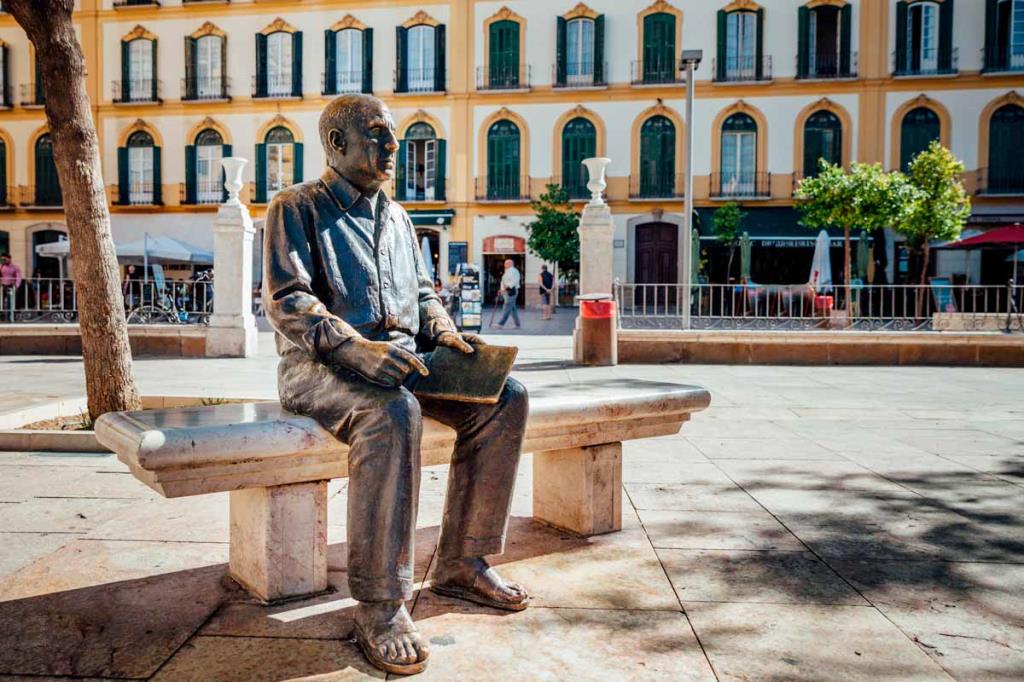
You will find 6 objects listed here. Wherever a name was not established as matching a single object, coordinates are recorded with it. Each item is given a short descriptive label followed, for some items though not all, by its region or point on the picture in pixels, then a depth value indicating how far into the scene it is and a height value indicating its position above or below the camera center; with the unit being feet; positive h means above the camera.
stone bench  8.39 -1.87
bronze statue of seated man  8.38 -0.84
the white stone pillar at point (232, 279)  40.32 +0.72
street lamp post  44.50 +7.53
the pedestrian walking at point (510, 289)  66.49 +0.48
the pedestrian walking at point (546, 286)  73.00 +0.82
